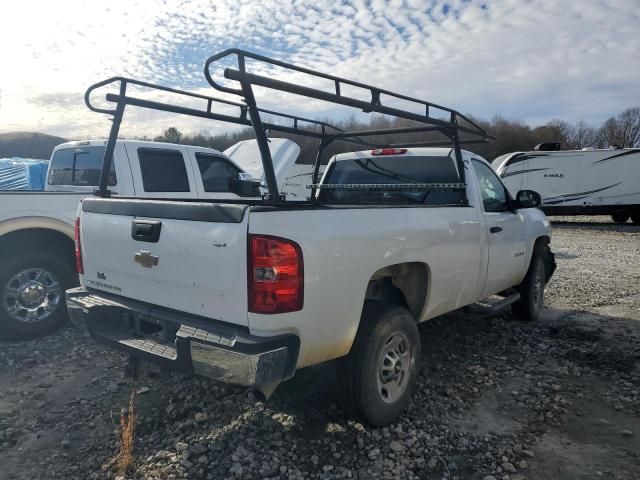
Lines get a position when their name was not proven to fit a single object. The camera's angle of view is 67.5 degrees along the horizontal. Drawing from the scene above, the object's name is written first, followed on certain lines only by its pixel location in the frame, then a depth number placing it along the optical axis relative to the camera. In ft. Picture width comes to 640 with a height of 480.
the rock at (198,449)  9.48
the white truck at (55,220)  15.70
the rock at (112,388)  12.53
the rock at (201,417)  10.74
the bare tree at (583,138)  212.43
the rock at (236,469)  8.82
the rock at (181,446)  9.60
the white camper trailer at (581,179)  59.52
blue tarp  29.91
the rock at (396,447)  9.75
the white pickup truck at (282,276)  8.02
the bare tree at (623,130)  204.03
